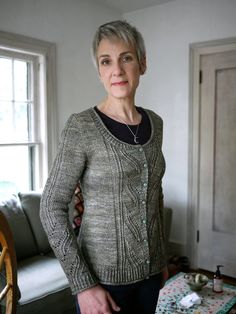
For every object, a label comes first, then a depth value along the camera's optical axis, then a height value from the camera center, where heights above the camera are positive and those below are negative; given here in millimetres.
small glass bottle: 2225 -941
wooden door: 3266 -218
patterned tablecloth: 1976 -980
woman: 925 -160
